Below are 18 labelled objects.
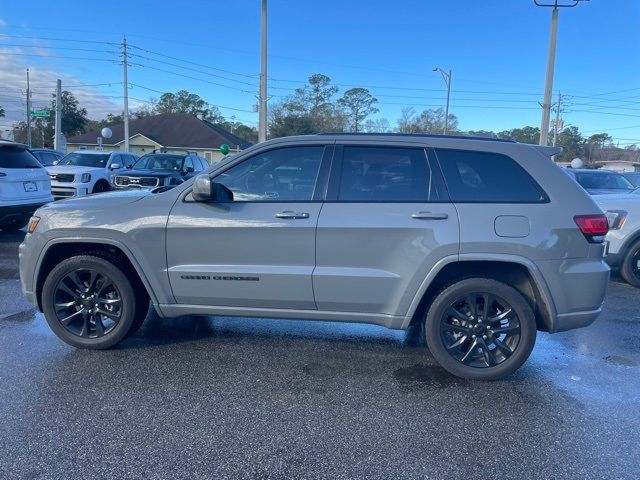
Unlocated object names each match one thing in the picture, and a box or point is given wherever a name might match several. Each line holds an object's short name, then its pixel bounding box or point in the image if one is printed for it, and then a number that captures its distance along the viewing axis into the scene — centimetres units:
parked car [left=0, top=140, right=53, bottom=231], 852
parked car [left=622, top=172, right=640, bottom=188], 1501
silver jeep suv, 373
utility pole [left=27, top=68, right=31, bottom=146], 5385
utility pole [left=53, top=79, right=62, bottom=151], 3316
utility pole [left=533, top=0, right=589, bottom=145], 1789
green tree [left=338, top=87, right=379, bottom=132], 5366
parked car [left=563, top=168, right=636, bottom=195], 1164
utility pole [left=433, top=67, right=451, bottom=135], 3161
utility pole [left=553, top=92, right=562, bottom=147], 5448
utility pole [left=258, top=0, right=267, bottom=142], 1953
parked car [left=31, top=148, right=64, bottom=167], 2083
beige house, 4497
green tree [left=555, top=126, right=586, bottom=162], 6494
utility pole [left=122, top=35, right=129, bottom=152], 3597
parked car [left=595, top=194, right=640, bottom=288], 711
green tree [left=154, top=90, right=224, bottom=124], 7344
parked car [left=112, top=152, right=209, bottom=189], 1210
